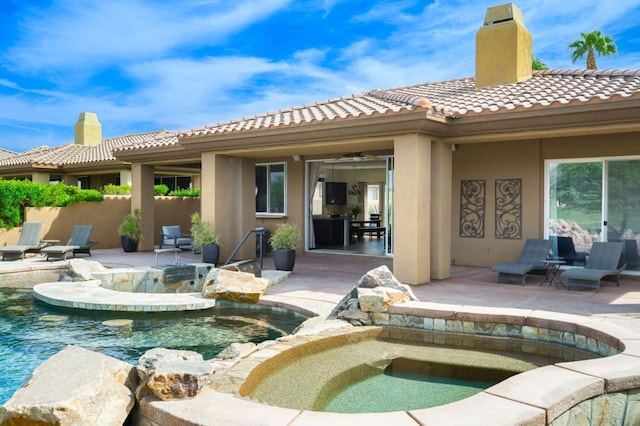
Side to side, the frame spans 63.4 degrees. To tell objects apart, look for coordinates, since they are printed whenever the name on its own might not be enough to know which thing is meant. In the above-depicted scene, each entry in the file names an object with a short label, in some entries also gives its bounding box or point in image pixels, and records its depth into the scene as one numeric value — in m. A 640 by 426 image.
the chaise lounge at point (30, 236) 14.94
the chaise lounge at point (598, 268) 9.21
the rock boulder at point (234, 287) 8.59
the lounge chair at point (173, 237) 15.48
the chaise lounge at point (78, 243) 14.23
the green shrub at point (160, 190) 22.52
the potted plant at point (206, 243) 12.84
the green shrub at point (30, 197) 16.28
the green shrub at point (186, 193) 21.90
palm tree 27.48
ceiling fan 14.19
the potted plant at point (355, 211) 23.31
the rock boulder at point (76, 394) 3.67
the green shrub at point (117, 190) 20.91
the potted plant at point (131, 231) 16.64
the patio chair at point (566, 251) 11.41
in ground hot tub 4.73
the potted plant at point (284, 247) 11.39
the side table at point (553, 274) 9.97
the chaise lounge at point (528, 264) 10.02
